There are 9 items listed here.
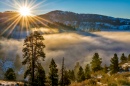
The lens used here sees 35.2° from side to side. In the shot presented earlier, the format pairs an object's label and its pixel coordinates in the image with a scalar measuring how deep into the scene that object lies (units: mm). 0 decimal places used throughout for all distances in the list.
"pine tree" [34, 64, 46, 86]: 32356
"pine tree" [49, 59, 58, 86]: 46762
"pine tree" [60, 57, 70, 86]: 41606
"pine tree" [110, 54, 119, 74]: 54153
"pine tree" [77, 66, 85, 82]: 76162
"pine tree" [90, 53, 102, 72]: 73856
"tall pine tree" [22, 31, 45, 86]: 31375
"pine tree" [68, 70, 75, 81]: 93175
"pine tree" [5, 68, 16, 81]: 63531
